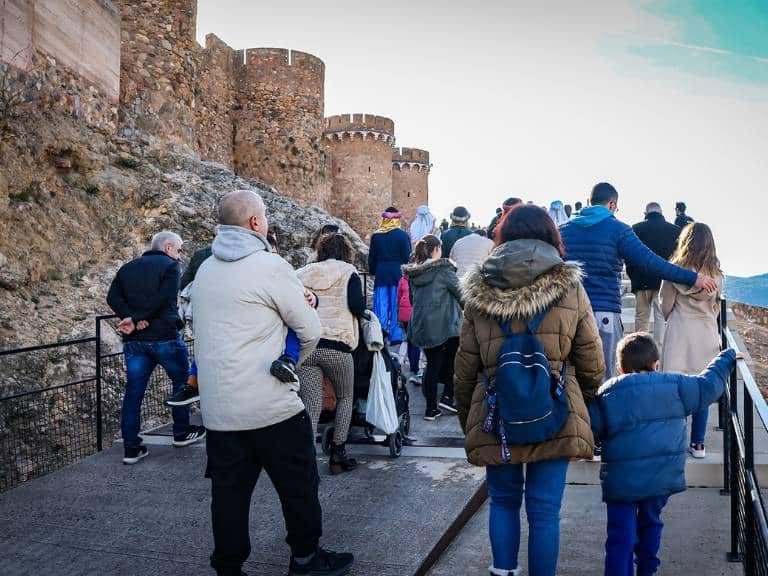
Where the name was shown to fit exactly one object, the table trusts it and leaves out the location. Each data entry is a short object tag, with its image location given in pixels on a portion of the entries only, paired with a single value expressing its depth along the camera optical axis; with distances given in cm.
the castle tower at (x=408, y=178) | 3831
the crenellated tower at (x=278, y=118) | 2177
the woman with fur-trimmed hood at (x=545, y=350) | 275
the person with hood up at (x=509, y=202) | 696
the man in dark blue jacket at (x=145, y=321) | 516
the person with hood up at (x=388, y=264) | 727
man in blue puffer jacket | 445
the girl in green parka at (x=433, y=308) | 598
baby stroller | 486
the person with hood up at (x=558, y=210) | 1084
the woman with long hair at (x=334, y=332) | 450
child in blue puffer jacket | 303
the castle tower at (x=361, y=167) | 3096
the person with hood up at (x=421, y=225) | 941
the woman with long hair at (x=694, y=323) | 467
